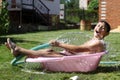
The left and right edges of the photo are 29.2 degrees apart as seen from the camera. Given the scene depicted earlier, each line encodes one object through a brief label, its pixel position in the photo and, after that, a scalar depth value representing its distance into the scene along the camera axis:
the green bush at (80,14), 23.08
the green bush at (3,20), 8.30
